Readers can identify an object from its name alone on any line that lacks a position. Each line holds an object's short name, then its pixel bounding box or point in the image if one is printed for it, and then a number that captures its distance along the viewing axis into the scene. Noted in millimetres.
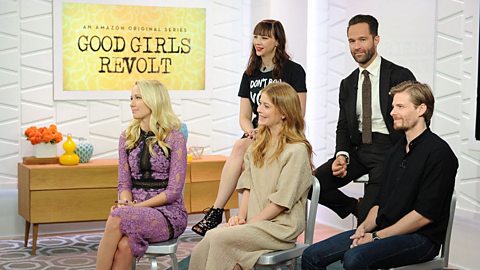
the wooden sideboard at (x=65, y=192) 6230
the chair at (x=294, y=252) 3932
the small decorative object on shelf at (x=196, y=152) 7035
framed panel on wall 6832
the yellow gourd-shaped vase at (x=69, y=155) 6445
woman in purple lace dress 4281
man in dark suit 4605
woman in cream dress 4004
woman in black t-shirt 4969
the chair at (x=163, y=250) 4176
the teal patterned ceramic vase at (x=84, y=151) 6617
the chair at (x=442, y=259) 3689
